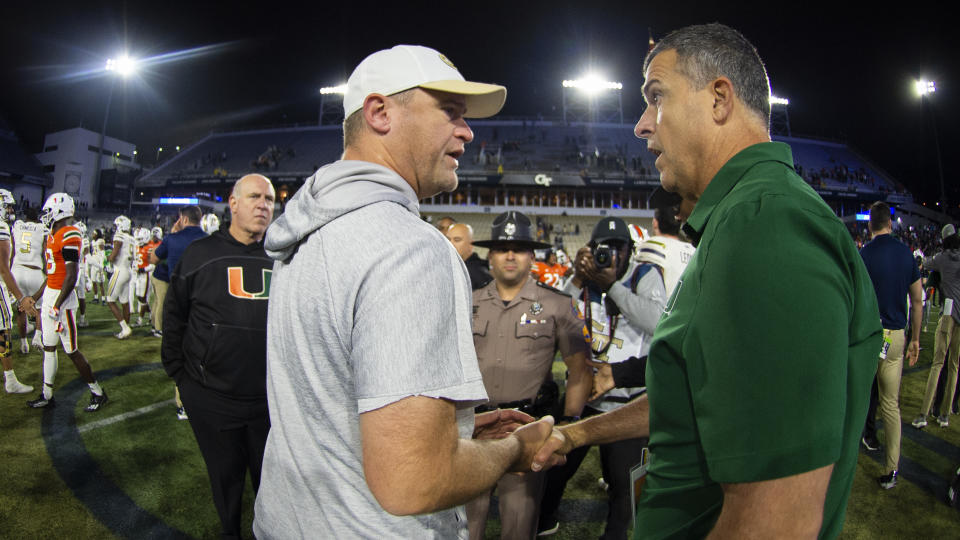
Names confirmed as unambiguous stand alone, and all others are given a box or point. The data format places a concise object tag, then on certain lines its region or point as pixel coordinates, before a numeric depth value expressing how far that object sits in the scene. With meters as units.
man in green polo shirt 0.83
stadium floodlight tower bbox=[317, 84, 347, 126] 48.91
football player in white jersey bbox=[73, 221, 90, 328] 11.03
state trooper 3.30
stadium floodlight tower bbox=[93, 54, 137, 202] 26.30
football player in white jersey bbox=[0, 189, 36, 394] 5.93
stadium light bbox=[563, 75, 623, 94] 45.72
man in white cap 0.96
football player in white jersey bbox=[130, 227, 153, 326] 10.78
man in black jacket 3.13
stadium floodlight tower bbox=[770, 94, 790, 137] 45.47
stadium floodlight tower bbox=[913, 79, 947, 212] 31.12
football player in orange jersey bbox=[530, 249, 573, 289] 11.20
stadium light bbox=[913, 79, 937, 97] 31.11
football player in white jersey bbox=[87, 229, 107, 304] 14.98
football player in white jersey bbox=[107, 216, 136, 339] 9.83
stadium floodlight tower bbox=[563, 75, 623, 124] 47.47
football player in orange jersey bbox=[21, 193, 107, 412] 5.62
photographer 3.32
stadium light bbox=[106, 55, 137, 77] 26.53
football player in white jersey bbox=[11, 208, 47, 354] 6.96
